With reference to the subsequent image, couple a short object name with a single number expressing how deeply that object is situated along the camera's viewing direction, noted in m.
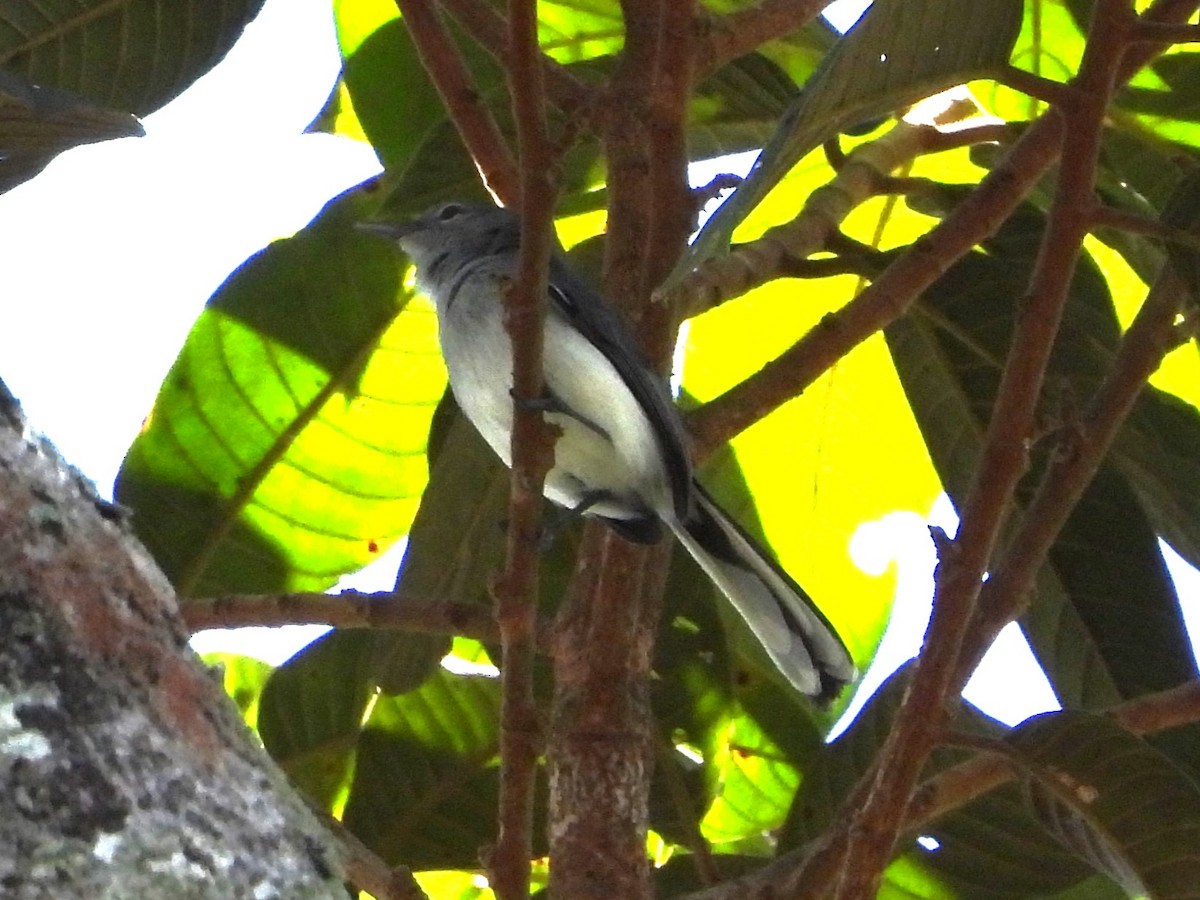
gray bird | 5.27
